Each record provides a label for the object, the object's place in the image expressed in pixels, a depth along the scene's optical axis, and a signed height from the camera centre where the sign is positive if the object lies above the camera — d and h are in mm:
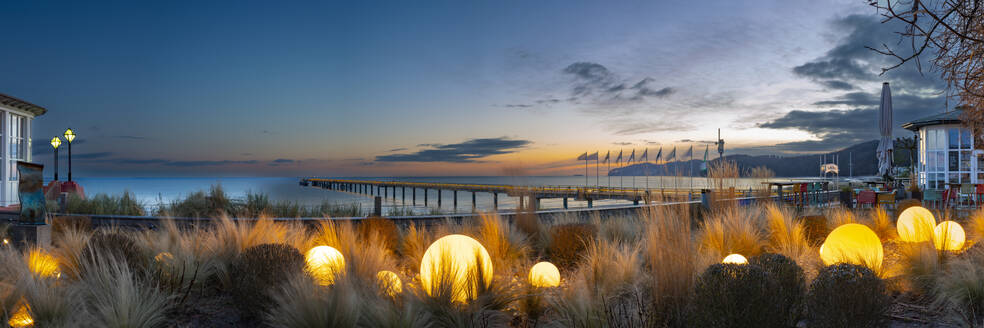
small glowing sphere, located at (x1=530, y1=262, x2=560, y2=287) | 4344 -975
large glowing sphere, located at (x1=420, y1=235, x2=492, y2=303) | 3785 -798
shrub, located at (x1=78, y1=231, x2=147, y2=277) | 4413 -765
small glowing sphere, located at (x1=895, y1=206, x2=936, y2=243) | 5779 -722
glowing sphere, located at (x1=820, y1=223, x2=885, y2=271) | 4766 -795
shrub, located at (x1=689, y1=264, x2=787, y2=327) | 3055 -852
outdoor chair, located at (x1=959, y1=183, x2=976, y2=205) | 11555 -545
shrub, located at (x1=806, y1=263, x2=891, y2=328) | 3232 -903
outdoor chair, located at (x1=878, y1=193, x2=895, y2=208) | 11258 -753
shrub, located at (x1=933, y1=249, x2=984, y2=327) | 3744 -1034
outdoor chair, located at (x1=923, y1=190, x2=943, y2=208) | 11438 -695
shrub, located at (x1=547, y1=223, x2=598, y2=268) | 5863 -942
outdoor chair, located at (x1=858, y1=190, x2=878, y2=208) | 11109 -695
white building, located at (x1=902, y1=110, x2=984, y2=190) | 15000 +399
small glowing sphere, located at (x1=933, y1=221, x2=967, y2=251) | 5371 -801
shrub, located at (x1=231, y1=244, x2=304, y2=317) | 3746 -837
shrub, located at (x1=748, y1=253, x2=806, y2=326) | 3389 -868
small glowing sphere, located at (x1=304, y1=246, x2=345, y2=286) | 4141 -853
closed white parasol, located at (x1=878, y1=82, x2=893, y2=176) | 15164 +1132
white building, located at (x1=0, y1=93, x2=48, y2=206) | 13250 +949
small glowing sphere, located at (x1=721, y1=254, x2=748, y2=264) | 4383 -836
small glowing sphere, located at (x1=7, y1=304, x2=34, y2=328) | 3350 -1038
